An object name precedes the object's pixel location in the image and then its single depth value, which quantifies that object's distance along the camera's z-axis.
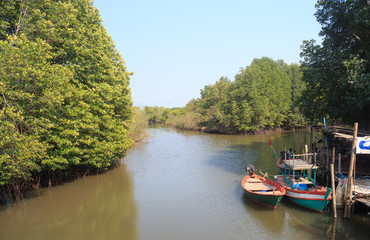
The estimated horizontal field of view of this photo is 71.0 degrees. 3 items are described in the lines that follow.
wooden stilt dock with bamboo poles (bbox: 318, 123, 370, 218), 11.88
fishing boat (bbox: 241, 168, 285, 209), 13.47
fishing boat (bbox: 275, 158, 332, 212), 12.69
